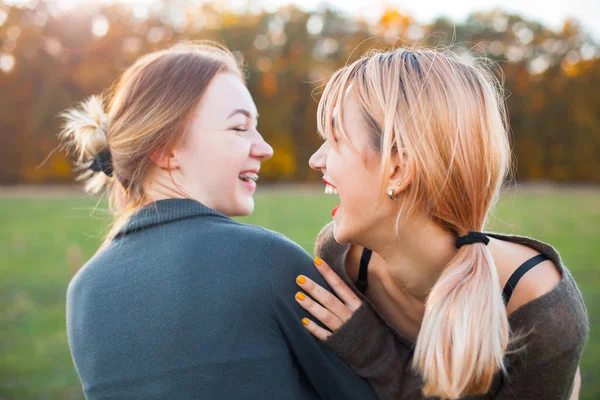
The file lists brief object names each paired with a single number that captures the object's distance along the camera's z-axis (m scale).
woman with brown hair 0.63
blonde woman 0.66
